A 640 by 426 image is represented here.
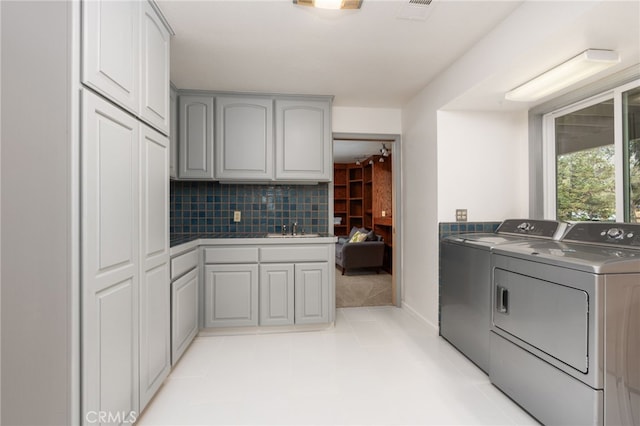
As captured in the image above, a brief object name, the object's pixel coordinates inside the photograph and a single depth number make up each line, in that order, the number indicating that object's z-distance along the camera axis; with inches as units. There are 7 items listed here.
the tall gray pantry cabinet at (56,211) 42.2
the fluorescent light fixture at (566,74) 67.9
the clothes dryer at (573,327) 52.6
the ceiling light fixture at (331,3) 68.0
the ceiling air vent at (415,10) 69.1
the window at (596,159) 77.9
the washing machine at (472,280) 83.0
